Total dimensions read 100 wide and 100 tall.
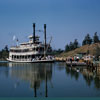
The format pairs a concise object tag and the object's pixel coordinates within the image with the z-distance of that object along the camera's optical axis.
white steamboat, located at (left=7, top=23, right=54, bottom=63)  86.69
